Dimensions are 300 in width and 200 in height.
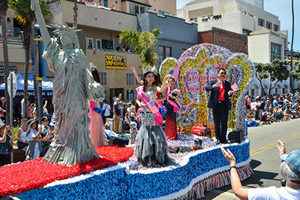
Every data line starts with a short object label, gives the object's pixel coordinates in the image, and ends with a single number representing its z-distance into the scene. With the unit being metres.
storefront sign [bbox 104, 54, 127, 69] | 31.62
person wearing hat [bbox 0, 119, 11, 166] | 9.87
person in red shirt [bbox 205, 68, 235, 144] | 9.91
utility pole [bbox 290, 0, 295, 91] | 42.39
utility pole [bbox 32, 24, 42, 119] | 18.36
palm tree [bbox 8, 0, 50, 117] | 20.91
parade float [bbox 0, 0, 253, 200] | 5.74
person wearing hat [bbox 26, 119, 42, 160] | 9.94
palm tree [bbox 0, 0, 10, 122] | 20.52
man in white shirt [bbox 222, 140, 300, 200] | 3.18
